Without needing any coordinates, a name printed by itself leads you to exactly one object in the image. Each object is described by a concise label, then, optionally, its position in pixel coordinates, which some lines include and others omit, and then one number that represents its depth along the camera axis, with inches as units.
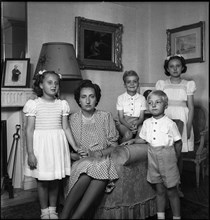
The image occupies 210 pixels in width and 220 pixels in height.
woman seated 78.1
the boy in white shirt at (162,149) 81.1
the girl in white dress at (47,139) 84.0
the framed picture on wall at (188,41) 147.3
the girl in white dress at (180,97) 108.6
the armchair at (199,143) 123.9
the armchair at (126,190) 81.7
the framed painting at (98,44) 150.3
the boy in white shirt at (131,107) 106.1
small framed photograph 121.6
